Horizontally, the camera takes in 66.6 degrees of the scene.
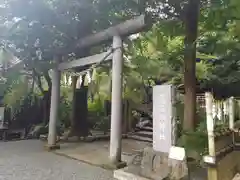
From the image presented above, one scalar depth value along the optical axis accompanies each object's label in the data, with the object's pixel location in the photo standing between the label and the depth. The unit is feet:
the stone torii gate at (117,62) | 13.58
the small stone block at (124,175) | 11.38
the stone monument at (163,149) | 10.09
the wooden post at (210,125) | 9.46
